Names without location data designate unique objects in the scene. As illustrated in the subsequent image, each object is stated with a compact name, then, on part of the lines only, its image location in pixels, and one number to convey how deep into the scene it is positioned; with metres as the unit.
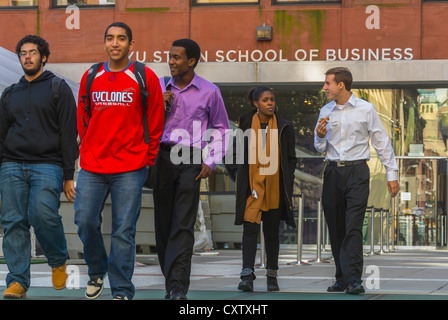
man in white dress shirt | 8.22
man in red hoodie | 6.43
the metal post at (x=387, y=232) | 19.44
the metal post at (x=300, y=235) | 12.90
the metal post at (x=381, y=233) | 18.64
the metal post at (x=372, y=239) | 17.47
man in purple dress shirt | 6.86
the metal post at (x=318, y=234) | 13.79
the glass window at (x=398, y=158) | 20.36
